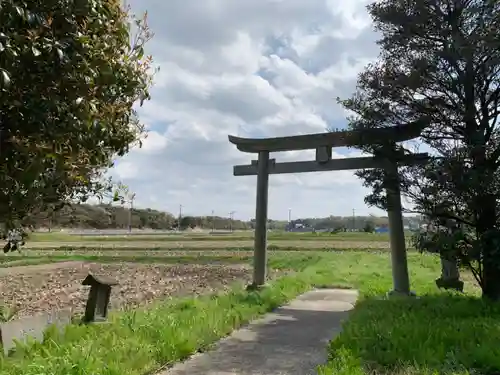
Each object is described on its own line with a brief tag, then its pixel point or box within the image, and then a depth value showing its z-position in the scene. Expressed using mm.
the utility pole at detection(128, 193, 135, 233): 76900
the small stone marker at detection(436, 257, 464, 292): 11266
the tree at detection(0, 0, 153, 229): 2721
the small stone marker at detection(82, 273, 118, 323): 6754
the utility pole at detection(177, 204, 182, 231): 102500
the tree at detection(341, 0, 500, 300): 7484
